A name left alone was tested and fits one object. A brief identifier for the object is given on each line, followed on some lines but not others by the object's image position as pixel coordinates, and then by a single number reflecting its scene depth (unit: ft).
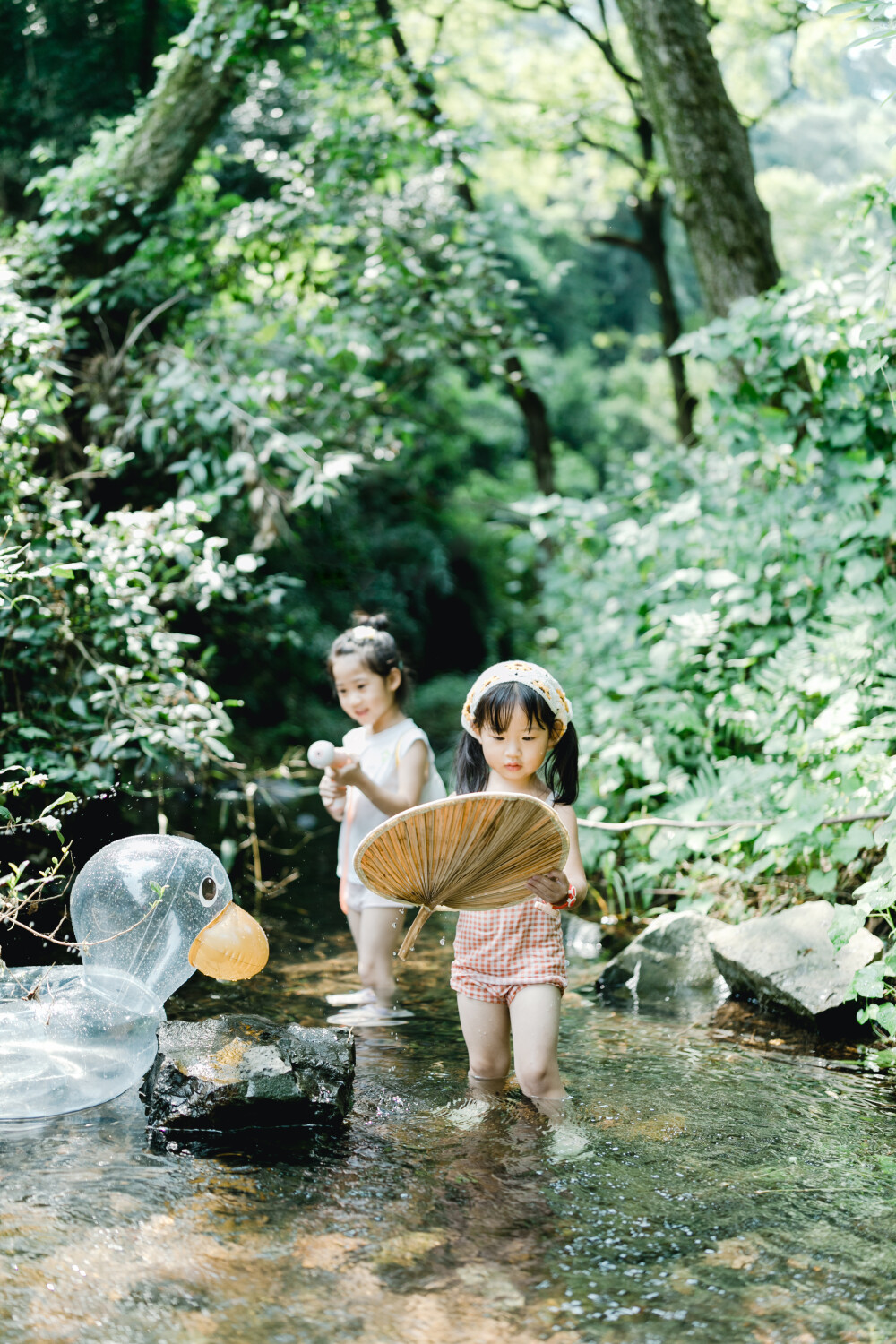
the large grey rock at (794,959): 12.30
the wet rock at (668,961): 14.28
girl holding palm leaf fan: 9.53
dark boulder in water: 8.95
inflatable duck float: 9.34
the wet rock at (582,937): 16.71
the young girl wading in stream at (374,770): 12.72
